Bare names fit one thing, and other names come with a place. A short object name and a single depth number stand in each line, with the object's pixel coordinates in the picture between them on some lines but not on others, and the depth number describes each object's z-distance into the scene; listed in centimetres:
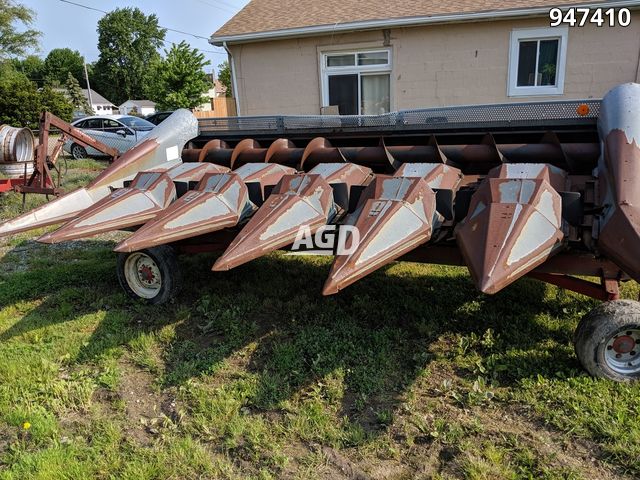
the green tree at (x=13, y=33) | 3005
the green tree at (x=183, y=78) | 2761
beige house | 839
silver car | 1469
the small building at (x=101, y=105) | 6906
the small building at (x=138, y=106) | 6656
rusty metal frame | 806
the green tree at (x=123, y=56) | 7775
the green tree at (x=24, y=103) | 2214
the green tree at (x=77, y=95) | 5771
